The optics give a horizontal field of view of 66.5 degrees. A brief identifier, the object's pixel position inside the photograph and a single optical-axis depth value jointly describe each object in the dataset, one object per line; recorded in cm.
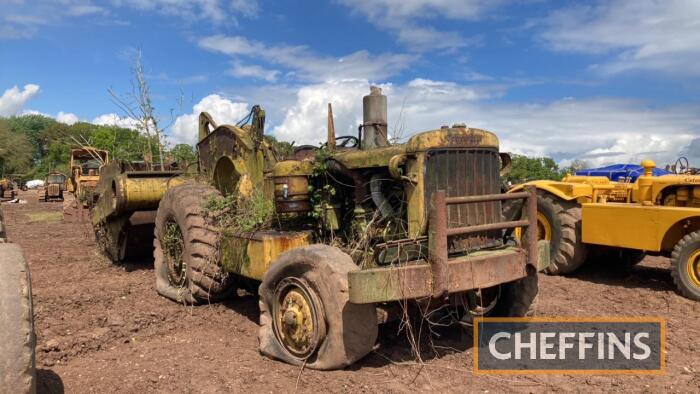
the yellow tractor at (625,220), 648
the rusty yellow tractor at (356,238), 383
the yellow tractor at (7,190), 3132
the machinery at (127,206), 737
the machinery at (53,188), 2984
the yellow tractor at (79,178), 1264
